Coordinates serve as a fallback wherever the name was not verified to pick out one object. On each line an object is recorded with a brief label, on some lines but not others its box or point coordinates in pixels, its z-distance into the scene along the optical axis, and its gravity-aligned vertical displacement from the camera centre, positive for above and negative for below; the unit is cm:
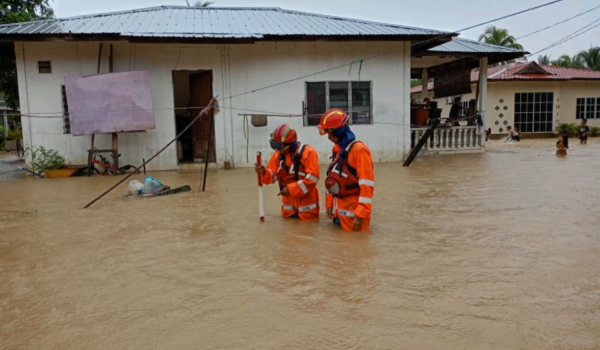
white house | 1138 +159
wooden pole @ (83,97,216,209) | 680 -32
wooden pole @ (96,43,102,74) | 1142 +189
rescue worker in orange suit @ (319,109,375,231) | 474 -48
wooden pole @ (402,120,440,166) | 1194 -59
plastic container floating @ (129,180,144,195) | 796 -94
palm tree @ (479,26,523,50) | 3491 +662
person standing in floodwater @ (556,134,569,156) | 1321 -63
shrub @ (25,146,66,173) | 1128 -58
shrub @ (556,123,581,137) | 2262 -26
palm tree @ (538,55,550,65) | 4212 +584
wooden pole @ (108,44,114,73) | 1134 +174
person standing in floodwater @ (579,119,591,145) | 1864 -47
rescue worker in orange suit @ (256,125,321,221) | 527 -51
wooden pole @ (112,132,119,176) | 1132 -37
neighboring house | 2244 +126
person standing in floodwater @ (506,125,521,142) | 2088 -50
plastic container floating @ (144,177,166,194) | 798 -93
